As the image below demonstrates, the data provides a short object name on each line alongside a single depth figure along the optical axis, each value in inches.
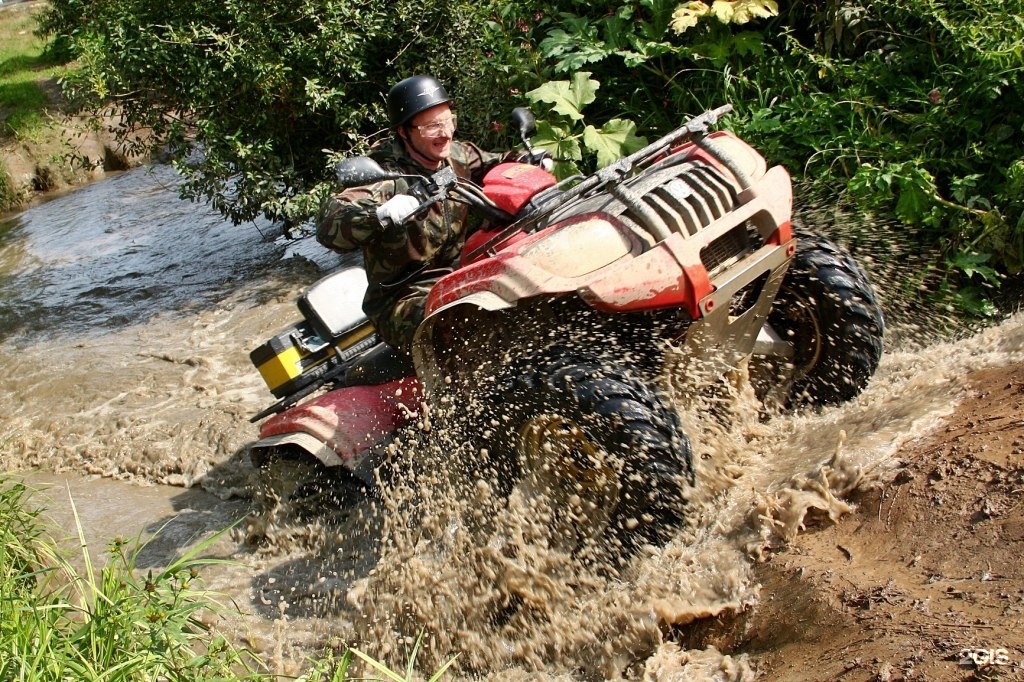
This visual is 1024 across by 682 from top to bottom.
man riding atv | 171.2
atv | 135.9
